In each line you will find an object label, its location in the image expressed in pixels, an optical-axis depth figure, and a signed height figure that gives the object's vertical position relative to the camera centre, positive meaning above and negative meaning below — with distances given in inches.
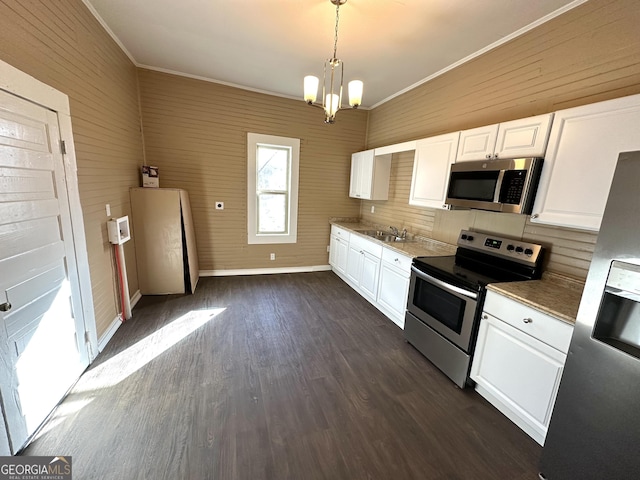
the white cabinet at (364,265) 135.3 -39.2
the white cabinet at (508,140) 73.7 +19.5
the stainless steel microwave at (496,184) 75.2 +5.4
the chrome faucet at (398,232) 146.7 -20.6
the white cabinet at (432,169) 105.0 +12.4
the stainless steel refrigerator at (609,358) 45.4 -27.7
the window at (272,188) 166.1 +0.6
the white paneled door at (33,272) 55.4 -23.1
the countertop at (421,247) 111.5 -22.9
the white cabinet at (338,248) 170.1 -37.4
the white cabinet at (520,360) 61.6 -40.7
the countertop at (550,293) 61.0 -23.5
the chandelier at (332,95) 78.3 +30.0
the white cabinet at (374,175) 157.2 +11.7
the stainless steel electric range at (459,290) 81.4 -30.0
